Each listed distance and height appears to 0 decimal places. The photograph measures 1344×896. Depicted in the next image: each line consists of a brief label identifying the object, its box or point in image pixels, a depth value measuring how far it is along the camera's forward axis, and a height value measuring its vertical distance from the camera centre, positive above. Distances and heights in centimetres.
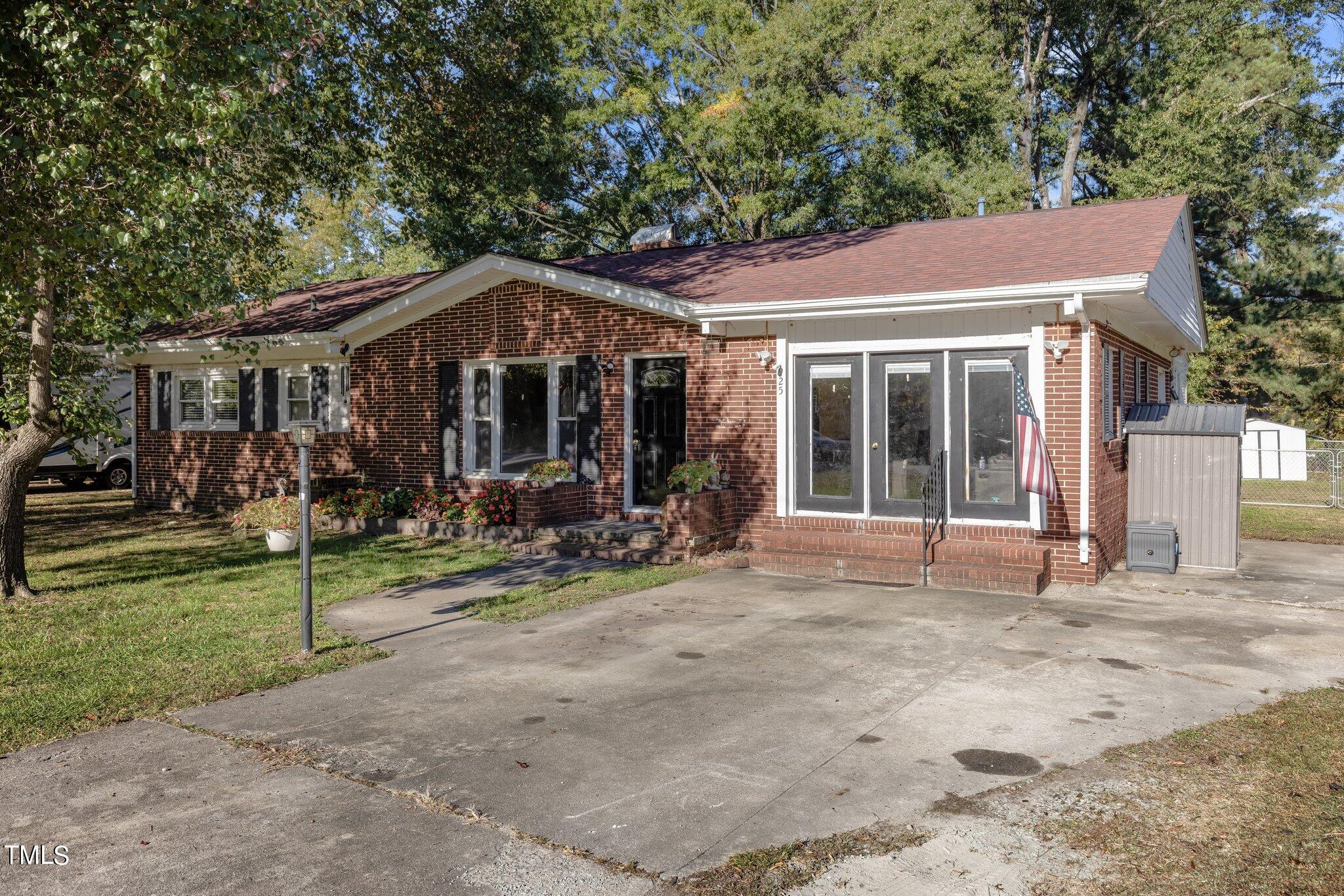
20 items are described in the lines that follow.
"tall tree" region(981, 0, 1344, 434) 2486 +950
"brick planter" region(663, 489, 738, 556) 1098 -84
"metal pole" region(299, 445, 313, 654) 673 -80
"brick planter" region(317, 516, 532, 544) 1224 -108
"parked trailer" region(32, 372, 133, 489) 2256 -26
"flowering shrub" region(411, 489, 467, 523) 1329 -79
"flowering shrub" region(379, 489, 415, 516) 1395 -79
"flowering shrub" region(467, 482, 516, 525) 1274 -78
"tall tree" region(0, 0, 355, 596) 745 +261
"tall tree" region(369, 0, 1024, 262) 2462 +933
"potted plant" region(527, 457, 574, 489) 1275 -26
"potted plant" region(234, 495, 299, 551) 1158 -87
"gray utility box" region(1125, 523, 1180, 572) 1047 -112
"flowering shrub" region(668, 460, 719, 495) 1127 -27
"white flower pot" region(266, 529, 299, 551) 1155 -109
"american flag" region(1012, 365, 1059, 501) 932 -6
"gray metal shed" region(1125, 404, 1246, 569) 1067 -29
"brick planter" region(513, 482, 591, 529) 1219 -71
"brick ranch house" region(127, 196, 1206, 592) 984 +104
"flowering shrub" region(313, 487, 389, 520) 1396 -79
